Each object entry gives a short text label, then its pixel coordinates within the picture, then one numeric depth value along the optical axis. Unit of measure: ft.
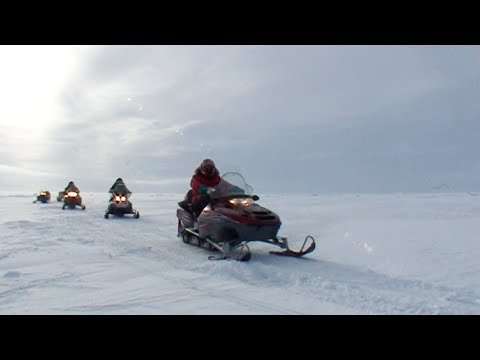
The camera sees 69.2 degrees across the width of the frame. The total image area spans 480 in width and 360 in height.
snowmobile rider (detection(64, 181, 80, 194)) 68.58
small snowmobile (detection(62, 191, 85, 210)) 66.90
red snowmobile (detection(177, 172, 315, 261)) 21.50
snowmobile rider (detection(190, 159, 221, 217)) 27.67
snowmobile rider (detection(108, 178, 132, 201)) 52.90
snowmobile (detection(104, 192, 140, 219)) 50.96
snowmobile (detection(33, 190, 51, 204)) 94.71
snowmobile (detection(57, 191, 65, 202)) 97.41
